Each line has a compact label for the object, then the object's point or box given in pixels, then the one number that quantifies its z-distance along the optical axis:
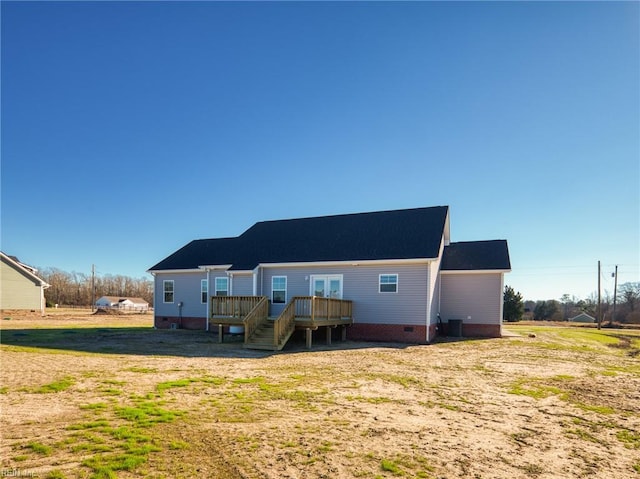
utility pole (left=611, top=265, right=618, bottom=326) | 46.00
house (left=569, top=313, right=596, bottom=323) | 57.45
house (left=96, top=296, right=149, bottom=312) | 76.44
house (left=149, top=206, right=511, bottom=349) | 16.73
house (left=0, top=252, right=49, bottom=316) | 32.31
